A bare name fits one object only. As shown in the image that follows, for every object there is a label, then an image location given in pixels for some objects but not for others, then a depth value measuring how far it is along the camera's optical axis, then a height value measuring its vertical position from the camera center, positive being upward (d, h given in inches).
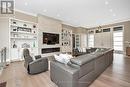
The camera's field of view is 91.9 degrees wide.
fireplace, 189.4 -21.0
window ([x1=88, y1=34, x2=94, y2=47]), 308.1 +16.9
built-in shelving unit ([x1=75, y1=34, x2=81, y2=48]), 304.5 +16.3
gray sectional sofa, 50.5 -26.2
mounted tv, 192.6 +16.6
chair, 89.0 -30.6
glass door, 233.4 +17.4
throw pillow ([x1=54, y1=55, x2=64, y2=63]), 65.2 -16.2
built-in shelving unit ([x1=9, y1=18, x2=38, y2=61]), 149.9 +16.1
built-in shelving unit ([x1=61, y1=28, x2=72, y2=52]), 253.5 +14.3
